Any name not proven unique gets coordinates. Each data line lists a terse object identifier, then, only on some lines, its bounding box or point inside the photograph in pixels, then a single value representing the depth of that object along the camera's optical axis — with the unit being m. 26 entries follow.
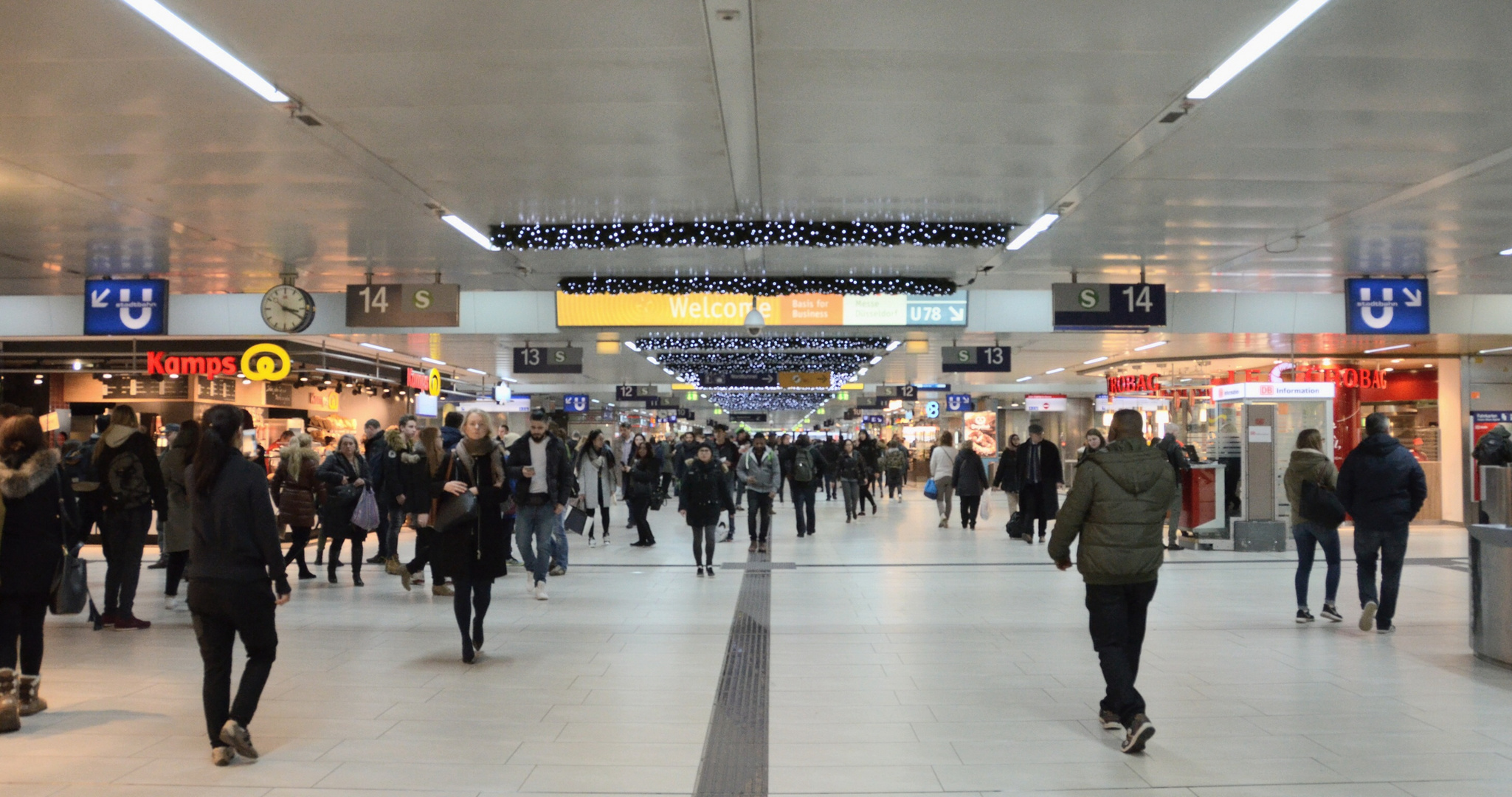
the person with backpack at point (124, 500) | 8.22
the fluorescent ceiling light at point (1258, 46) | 5.50
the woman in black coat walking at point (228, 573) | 4.75
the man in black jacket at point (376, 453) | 11.36
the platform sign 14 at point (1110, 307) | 13.08
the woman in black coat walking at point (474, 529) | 6.93
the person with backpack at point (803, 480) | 17.16
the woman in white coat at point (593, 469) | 13.92
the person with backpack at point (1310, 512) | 8.39
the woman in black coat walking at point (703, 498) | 11.63
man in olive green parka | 5.20
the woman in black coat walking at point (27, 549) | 5.53
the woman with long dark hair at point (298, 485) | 10.80
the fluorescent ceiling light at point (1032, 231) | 10.38
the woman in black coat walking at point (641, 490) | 15.13
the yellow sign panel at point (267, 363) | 16.62
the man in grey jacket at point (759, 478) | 13.55
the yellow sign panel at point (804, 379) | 27.31
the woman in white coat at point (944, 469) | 19.28
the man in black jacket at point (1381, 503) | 7.88
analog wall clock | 13.20
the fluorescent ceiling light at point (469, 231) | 10.51
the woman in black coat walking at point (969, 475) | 17.64
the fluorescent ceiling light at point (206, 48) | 5.56
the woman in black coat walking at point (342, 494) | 11.16
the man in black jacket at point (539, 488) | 9.80
